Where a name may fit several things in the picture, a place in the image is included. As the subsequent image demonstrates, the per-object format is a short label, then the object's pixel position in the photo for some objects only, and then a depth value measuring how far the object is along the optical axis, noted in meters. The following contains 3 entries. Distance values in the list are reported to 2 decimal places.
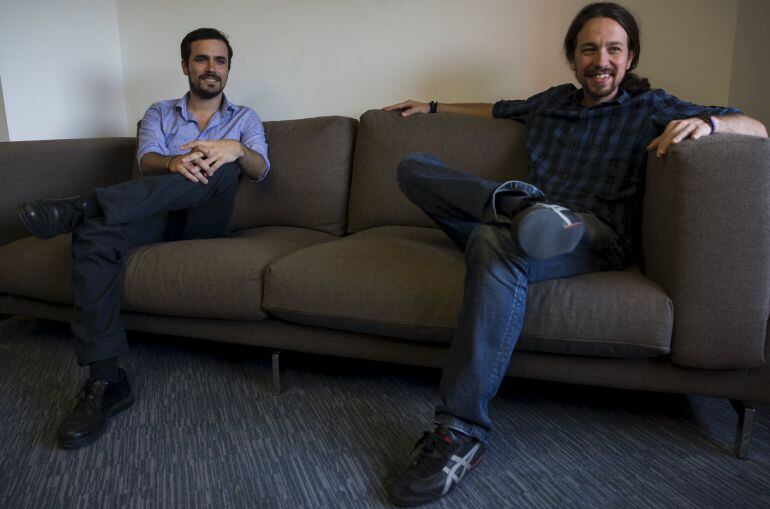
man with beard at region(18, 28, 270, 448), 1.48
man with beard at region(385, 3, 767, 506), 1.16
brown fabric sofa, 1.20
